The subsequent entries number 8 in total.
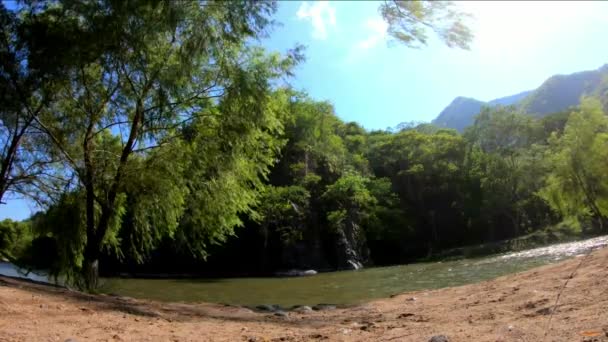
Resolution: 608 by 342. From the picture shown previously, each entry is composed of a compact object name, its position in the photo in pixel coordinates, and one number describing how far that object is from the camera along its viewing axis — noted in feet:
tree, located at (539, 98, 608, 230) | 112.47
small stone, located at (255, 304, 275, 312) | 37.06
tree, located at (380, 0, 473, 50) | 17.53
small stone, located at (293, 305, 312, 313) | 34.81
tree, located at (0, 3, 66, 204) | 35.12
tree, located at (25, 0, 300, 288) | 31.50
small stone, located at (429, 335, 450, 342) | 16.03
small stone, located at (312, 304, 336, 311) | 36.60
